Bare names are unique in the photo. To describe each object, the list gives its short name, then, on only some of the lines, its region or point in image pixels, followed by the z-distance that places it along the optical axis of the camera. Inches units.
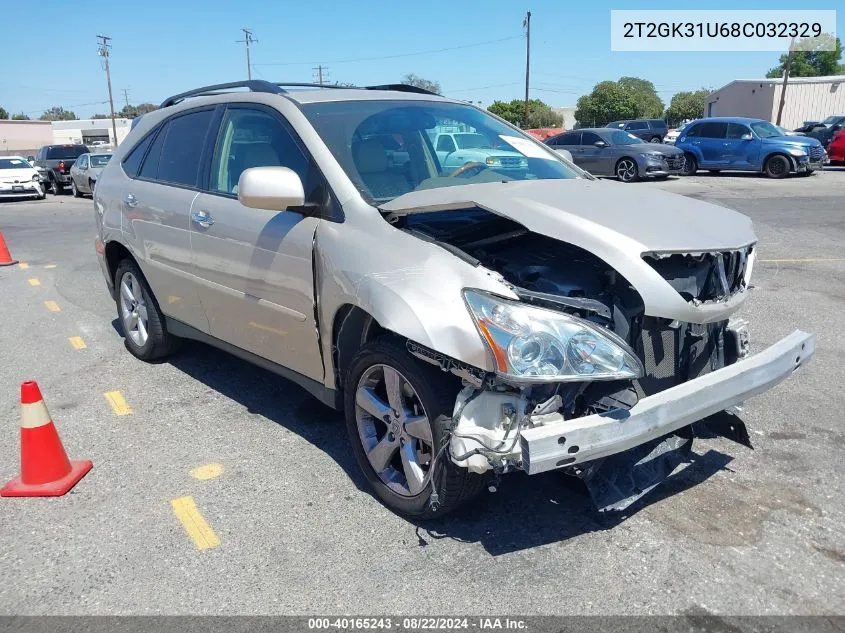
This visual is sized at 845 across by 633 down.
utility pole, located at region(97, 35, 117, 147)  2723.9
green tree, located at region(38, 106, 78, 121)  5923.2
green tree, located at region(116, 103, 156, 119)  4744.6
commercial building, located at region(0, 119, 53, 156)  3075.5
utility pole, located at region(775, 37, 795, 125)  1625.5
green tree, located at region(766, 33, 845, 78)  3558.1
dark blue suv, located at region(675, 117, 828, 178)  812.6
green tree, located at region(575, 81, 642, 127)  2785.4
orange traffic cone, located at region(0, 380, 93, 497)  141.1
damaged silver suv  107.7
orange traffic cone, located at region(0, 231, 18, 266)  411.9
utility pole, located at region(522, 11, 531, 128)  2210.5
